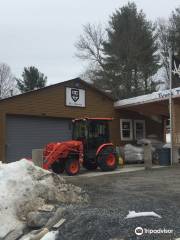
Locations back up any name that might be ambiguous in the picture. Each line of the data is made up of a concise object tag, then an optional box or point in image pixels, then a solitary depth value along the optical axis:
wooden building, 11.38
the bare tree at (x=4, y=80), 32.07
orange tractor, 9.51
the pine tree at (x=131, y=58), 22.85
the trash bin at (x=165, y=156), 11.74
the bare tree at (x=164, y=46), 23.96
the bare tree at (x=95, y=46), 25.27
